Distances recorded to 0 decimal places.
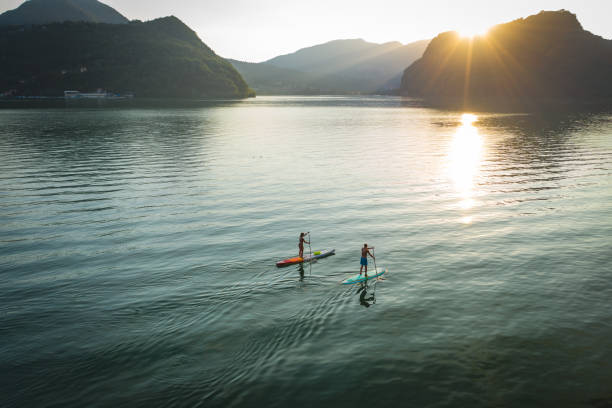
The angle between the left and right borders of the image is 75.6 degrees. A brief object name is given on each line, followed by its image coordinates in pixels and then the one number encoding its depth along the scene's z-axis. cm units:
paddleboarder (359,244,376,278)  2442
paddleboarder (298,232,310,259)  2697
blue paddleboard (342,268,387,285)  2438
